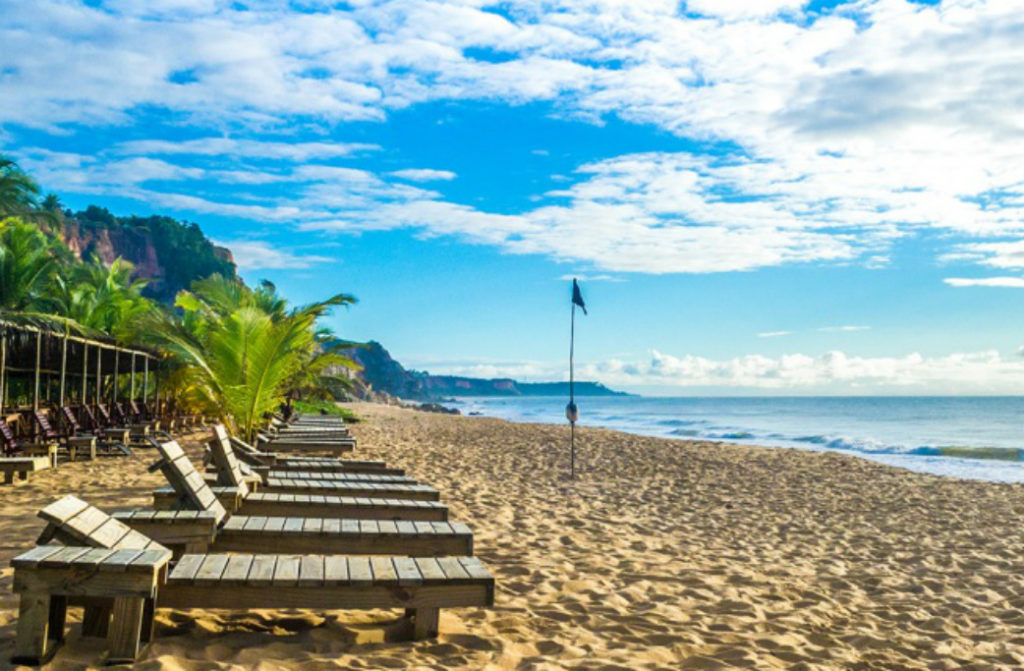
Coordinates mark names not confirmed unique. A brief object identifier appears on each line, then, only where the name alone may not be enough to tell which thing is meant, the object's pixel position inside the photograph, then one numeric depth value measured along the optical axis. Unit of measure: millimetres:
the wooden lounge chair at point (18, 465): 8116
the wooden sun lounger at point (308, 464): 7441
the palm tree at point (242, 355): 11086
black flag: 11352
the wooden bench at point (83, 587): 2926
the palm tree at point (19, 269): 19172
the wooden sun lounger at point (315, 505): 5039
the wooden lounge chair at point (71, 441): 11258
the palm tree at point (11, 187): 22750
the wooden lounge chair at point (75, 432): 12882
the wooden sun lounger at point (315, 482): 5285
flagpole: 11391
